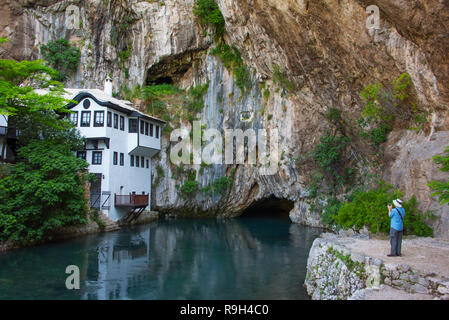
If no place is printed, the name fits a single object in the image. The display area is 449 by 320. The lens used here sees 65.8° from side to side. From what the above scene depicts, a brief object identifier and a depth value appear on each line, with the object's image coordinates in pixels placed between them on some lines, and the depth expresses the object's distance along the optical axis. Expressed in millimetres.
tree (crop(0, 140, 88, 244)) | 16625
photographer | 9109
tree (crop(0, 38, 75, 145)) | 17719
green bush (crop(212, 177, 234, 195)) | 31297
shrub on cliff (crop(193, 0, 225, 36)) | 30711
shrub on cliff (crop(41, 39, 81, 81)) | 32500
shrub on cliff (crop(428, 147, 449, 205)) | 8008
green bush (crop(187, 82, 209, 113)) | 32750
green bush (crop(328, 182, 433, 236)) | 13719
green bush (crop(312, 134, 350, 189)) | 23906
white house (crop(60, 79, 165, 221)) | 25031
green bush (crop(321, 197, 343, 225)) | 21984
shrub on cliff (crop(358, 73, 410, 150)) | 15398
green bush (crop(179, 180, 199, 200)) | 31484
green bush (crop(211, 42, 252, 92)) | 30781
